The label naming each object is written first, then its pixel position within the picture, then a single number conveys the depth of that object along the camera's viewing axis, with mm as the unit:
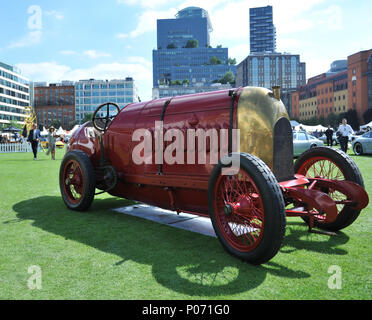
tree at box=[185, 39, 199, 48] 176750
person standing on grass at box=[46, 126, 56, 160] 18016
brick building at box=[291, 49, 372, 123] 89500
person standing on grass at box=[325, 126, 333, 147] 22594
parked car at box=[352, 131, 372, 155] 18547
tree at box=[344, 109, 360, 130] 89444
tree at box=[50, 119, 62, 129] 134500
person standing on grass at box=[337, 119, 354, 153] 16453
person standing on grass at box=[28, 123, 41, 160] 18369
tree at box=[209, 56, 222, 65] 166125
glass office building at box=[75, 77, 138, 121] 143125
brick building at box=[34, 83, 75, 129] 147750
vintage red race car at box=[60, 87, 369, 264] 3244
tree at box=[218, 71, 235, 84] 150588
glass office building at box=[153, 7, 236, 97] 164000
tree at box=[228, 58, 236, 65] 168500
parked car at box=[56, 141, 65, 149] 40034
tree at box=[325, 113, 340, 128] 95662
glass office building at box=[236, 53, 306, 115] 144250
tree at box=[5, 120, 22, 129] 101888
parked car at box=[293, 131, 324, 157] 17703
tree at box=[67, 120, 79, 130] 142038
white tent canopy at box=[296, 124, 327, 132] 45531
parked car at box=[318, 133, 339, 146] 32494
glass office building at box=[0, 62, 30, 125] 111500
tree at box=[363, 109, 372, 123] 85750
